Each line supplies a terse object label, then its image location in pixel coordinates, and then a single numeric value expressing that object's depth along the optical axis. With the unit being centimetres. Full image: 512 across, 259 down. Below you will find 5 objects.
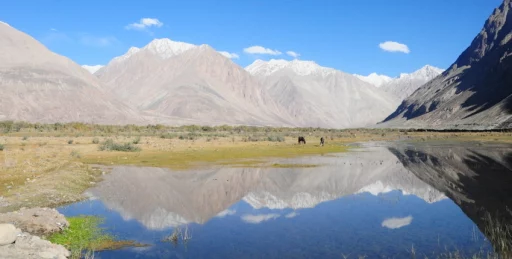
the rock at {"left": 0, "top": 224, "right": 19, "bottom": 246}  1144
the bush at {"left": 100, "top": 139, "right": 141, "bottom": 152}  5047
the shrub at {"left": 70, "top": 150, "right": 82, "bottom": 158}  4204
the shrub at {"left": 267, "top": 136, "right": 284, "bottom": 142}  7531
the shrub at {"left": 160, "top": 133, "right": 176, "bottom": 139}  7856
